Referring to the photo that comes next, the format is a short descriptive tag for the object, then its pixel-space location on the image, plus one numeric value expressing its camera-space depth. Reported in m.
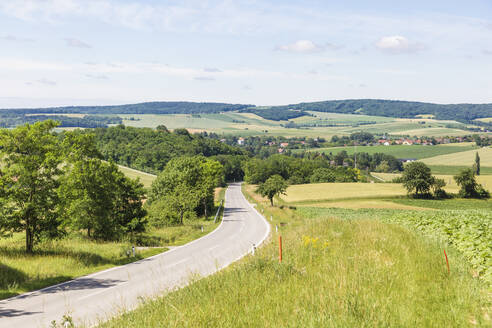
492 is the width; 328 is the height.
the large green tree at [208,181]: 72.19
